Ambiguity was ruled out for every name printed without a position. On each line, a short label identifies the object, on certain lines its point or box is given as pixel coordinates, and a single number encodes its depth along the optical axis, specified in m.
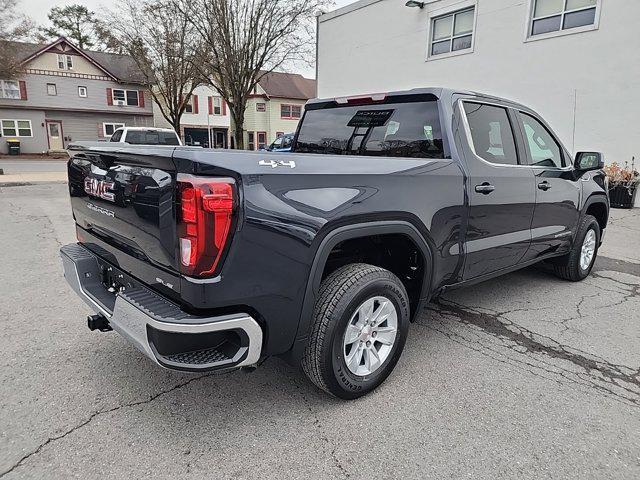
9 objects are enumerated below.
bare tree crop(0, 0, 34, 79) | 20.81
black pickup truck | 2.08
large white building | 11.45
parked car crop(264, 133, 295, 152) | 20.77
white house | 37.41
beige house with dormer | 32.22
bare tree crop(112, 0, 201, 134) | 22.22
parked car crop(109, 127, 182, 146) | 15.77
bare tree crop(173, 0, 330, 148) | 19.81
